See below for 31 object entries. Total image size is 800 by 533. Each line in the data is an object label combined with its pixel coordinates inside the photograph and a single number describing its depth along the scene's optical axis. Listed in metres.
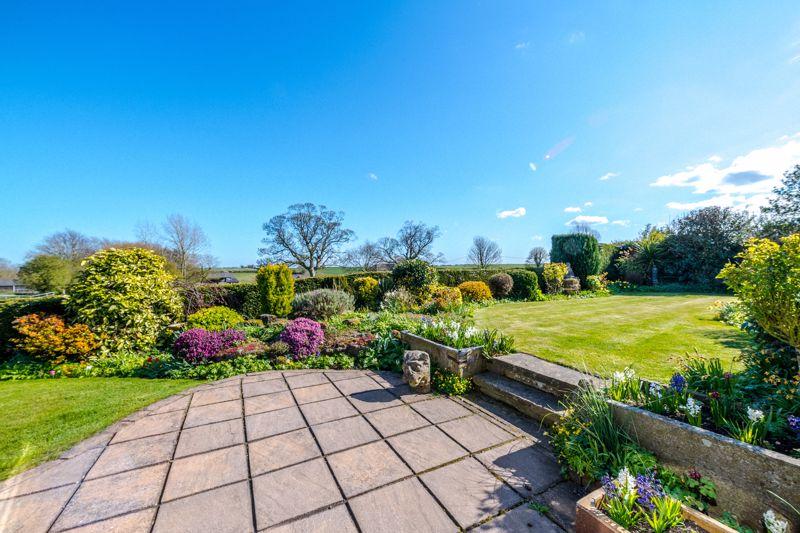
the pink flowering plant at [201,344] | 5.19
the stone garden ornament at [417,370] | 3.95
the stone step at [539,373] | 3.19
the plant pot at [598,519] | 1.57
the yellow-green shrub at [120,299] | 5.77
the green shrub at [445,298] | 8.89
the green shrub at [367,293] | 11.14
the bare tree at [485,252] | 32.38
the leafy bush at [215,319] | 6.64
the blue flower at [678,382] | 2.32
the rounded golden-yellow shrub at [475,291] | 11.48
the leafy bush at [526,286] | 12.43
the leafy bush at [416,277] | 10.55
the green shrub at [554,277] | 13.68
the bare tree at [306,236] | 26.12
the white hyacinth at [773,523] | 1.44
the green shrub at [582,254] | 15.73
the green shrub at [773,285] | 2.15
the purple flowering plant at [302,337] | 5.45
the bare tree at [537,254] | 26.58
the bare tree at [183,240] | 20.03
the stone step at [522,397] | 3.05
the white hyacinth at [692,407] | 2.03
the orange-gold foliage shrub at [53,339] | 5.20
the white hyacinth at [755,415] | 1.84
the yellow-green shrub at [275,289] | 9.32
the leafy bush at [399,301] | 9.66
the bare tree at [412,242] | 30.02
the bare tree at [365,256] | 29.06
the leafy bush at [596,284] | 14.16
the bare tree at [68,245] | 24.36
